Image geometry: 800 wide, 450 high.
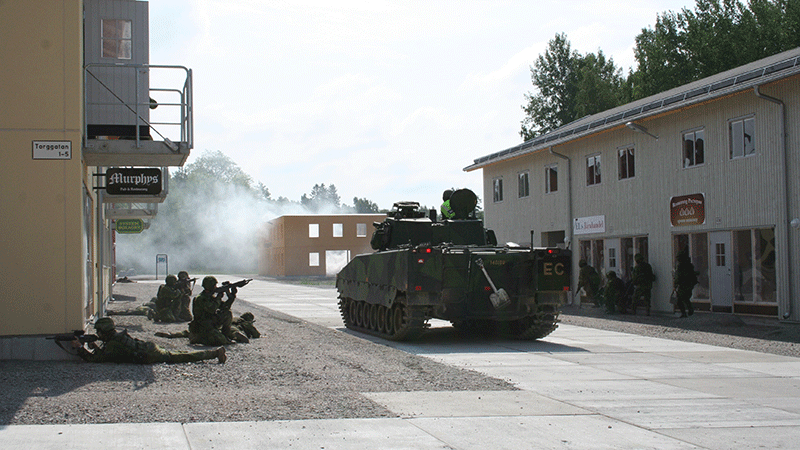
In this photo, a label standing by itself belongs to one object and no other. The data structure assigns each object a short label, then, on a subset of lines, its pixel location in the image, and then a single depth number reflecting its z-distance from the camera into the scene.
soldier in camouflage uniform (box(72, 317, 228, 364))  10.52
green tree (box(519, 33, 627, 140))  58.44
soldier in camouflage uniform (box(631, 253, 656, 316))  21.56
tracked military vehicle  14.41
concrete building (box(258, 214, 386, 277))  65.31
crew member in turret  17.91
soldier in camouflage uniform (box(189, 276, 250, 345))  13.11
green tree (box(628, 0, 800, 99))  43.53
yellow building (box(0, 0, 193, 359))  10.66
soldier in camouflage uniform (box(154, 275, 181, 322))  18.11
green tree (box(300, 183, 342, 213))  189.00
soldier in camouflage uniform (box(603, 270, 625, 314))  22.56
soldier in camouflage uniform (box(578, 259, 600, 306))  24.44
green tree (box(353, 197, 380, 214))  156.00
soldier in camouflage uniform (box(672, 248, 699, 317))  20.09
